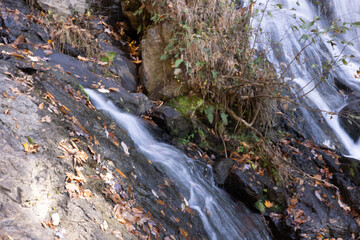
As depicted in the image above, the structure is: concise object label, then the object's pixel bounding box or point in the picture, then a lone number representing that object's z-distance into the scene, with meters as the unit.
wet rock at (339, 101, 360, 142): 8.80
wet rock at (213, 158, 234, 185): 5.69
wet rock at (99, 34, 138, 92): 7.07
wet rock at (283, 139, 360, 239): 5.86
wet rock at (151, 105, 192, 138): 6.00
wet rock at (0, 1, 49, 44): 5.82
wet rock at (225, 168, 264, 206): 5.58
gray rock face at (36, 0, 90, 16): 6.98
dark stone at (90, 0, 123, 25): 8.00
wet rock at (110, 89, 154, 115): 5.67
